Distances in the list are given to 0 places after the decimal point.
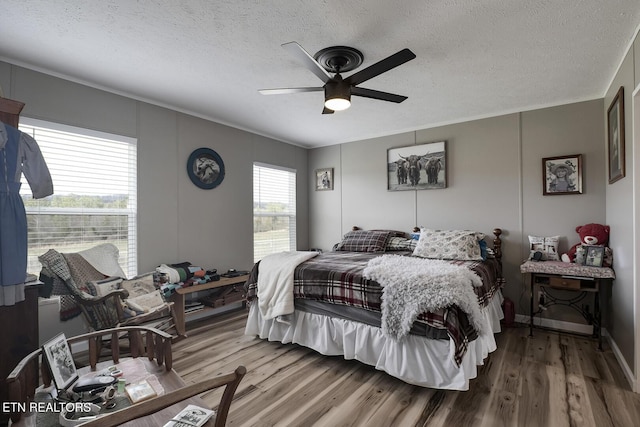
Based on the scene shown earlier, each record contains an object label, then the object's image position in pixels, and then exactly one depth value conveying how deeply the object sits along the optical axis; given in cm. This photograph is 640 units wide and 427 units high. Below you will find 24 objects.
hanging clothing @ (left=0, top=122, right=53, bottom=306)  182
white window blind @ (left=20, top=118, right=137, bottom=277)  268
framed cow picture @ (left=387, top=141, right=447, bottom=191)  420
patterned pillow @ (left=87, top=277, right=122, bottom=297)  263
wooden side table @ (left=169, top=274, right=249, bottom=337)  324
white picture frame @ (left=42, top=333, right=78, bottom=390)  134
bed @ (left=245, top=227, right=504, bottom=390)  207
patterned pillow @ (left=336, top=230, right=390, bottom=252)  413
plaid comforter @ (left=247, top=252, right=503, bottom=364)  202
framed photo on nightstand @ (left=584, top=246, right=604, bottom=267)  292
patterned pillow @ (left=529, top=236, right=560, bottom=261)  337
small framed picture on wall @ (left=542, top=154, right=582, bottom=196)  335
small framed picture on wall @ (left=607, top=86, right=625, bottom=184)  250
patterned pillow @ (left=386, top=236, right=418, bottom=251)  400
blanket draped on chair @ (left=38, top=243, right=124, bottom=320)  245
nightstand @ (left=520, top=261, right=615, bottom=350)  284
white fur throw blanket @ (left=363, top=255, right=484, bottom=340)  205
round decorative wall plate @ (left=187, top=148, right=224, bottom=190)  380
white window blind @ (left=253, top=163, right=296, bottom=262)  473
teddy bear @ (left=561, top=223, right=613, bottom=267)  308
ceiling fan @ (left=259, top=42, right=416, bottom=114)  202
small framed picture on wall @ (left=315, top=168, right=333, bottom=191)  530
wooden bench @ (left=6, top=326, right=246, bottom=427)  85
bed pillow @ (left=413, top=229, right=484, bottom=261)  334
